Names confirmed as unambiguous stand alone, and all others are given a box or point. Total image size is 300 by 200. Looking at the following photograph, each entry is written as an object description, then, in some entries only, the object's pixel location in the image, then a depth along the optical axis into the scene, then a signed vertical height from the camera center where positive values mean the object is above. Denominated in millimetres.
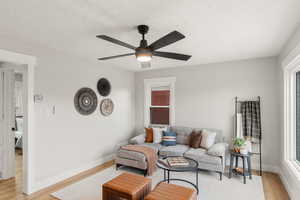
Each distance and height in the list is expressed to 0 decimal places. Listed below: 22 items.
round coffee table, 2685 -1079
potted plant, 3293 -875
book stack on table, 2810 -1043
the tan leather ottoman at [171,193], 1951 -1110
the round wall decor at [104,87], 4156 +386
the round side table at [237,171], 3188 -1315
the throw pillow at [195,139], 3897 -886
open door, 3373 -461
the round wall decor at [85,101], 3639 +17
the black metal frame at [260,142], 3502 -899
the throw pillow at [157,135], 4398 -879
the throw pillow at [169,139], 4180 -937
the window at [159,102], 4859 -6
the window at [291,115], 2789 -238
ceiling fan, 1898 +702
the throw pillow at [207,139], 3811 -858
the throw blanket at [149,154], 3453 -1106
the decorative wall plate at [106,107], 4244 -133
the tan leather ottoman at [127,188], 2146 -1149
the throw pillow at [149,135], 4441 -891
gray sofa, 3322 -1110
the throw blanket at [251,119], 3736 -390
